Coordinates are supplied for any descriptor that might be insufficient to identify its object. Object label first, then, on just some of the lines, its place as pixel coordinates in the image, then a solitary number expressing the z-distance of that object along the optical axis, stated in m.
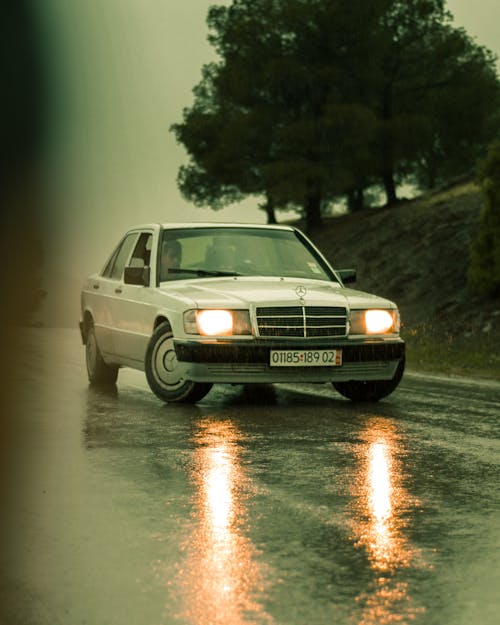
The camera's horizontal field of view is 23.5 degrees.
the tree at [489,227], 24.55
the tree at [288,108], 43.25
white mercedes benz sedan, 10.96
